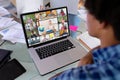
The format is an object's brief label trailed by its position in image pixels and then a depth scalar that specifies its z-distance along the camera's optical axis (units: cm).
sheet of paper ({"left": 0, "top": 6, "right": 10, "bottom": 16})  169
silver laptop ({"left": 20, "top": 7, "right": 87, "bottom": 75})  112
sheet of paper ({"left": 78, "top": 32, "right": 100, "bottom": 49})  128
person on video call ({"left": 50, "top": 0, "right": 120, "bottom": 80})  55
